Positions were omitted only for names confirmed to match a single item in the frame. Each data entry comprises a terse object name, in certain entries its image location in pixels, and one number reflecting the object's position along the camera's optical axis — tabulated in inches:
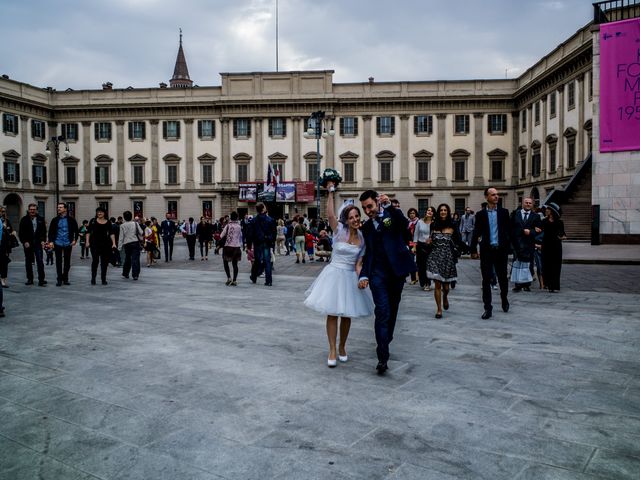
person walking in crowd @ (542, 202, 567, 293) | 436.8
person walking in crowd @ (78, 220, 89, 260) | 867.1
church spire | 3944.4
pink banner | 874.8
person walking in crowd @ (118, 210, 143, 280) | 537.6
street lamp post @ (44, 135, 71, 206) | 1231.5
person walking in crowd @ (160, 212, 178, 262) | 827.4
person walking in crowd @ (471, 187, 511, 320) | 326.0
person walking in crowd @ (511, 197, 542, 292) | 425.4
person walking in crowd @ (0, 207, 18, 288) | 431.2
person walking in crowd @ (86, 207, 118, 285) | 495.5
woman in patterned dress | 330.0
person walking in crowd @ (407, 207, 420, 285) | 475.9
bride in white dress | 211.6
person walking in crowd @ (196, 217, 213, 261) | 881.4
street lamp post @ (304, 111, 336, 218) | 965.7
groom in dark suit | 211.2
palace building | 1811.8
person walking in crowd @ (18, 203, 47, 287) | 476.4
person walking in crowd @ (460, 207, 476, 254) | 931.8
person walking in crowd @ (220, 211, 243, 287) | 498.3
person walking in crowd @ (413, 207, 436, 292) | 446.3
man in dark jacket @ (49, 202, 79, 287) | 484.1
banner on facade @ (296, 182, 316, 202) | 1820.9
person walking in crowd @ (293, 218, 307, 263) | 772.6
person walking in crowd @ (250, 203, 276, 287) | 488.4
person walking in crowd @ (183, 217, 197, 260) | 815.7
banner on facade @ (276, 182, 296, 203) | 1822.1
